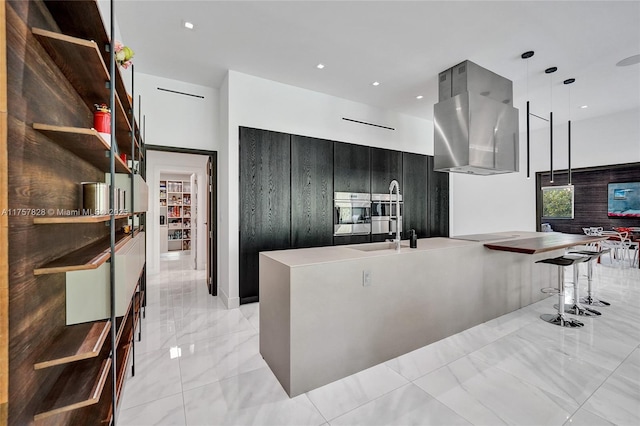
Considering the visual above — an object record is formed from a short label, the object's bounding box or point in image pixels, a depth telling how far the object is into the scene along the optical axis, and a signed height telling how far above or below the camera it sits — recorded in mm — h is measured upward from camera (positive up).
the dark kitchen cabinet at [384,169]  4969 +775
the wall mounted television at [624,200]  7406 +346
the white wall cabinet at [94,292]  1229 -352
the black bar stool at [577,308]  3402 -1151
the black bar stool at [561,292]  3139 -890
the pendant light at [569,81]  4180 +1915
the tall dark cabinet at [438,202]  5727 +222
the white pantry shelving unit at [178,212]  9188 +24
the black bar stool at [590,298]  3754 -1118
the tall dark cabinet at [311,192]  4203 +309
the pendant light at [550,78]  3852 +1909
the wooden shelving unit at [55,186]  977 +109
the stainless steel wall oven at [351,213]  4574 -11
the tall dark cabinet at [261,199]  3850 +190
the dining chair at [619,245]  6297 -716
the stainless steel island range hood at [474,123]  3570 +1135
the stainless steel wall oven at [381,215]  4961 -38
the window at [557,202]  9492 +359
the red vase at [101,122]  1479 +463
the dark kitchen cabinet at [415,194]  5352 +356
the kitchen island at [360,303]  2010 -732
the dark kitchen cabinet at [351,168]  4570 +723
